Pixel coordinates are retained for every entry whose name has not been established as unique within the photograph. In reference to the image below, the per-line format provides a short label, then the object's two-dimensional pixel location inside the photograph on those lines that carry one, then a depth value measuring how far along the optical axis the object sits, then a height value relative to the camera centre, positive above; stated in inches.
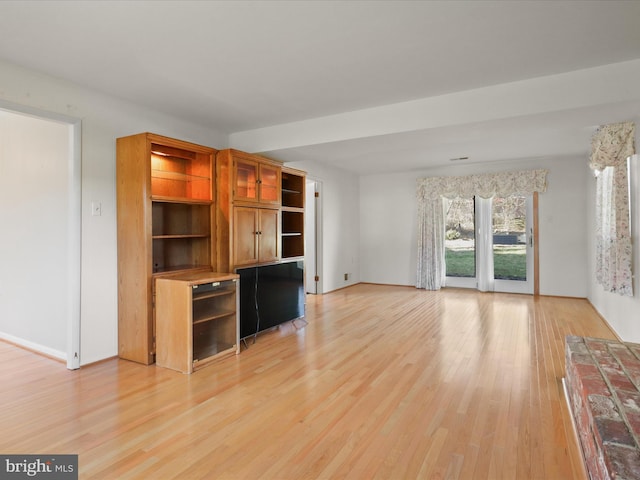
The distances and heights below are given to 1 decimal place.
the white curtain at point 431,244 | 275.9 -1.9
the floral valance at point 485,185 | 244.2 +39.8
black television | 147.3 -23.5
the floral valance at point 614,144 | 126.9 +35.0
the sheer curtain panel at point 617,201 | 130.6 +15.0
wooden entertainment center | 124.9 +2.9
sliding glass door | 253.4 -1.4
